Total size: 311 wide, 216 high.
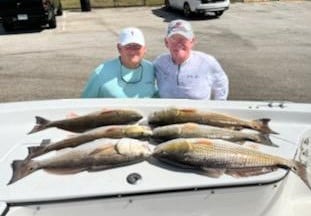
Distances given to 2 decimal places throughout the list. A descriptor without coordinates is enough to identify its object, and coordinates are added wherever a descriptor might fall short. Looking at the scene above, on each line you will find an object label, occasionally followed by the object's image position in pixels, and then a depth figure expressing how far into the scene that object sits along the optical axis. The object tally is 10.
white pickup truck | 11.52
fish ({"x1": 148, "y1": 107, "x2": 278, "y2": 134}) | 1.50
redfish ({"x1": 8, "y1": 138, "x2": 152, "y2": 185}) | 1.27
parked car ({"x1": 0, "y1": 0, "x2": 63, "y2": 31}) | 9.84
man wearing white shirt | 2.05
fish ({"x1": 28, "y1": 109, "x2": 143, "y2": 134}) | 1.51
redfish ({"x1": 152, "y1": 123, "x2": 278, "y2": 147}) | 1.39
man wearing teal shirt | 2.00
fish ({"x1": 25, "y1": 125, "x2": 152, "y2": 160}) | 1.36
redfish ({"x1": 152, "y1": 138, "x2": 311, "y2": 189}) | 1.26
